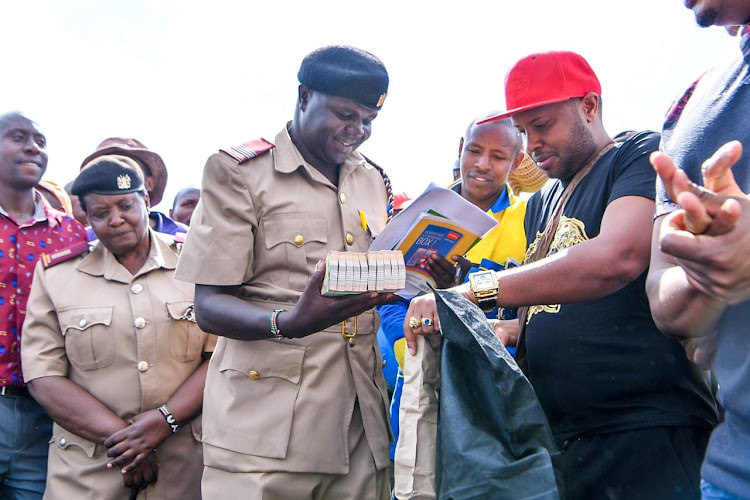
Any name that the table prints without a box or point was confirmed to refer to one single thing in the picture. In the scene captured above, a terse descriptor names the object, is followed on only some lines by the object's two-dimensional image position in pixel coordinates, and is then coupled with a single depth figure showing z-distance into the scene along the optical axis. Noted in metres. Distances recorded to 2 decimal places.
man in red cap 2.15
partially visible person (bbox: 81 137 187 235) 4.59
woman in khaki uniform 3.29
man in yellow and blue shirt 3.36
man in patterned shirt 3.60
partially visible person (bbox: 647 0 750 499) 1.27
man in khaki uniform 2.44
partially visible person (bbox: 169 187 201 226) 6.27
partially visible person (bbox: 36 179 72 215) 4.41
